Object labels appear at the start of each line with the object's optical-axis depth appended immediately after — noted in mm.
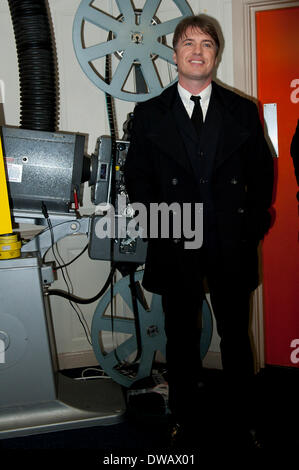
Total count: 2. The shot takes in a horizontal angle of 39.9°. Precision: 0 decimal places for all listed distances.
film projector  1978
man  1720
